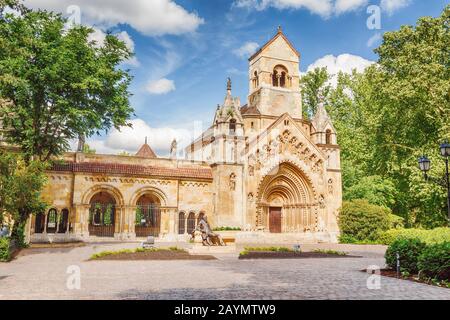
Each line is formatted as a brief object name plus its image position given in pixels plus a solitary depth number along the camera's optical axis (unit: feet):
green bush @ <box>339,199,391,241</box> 95.50
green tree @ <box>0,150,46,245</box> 54.39
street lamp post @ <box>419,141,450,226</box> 53.57
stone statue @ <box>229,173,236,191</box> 97.82
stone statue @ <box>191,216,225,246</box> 66.54
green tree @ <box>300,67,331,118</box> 154.61
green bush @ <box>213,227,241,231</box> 90.29
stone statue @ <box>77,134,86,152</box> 99.38
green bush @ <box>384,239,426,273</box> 41.91
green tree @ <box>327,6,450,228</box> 90.07
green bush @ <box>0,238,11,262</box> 51.29
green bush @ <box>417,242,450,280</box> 36.76
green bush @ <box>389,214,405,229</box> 99.29
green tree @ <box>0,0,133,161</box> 64.49
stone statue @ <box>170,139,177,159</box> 150.92
